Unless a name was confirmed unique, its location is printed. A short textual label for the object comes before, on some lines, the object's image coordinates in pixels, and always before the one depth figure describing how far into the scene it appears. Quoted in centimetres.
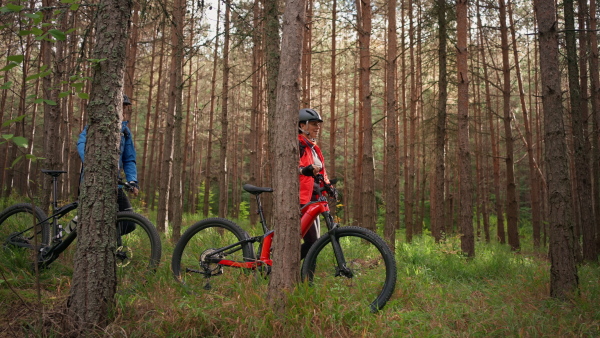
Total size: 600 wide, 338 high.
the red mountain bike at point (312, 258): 375
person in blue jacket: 467
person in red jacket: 427
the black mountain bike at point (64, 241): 418
